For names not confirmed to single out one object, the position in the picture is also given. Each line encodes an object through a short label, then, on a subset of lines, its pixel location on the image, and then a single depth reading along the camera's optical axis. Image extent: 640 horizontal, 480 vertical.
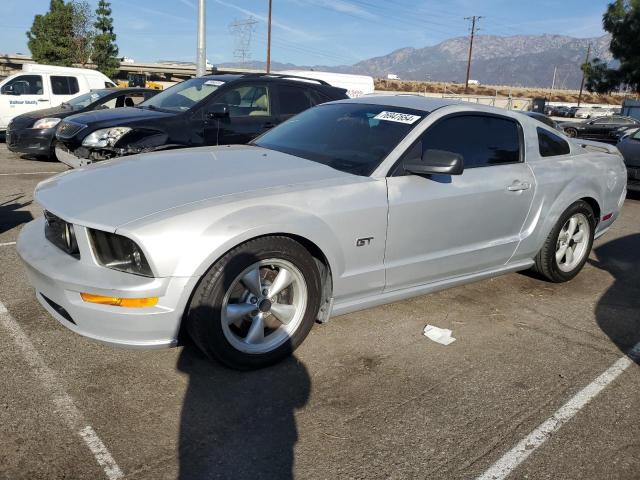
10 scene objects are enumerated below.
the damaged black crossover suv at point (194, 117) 7.04
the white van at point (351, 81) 18.55
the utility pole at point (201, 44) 16.38
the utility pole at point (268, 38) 46.62
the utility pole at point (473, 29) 70.52
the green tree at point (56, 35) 42.75
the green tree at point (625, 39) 33.50
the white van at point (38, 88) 13.55
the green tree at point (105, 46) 46.97
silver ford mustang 2.82
